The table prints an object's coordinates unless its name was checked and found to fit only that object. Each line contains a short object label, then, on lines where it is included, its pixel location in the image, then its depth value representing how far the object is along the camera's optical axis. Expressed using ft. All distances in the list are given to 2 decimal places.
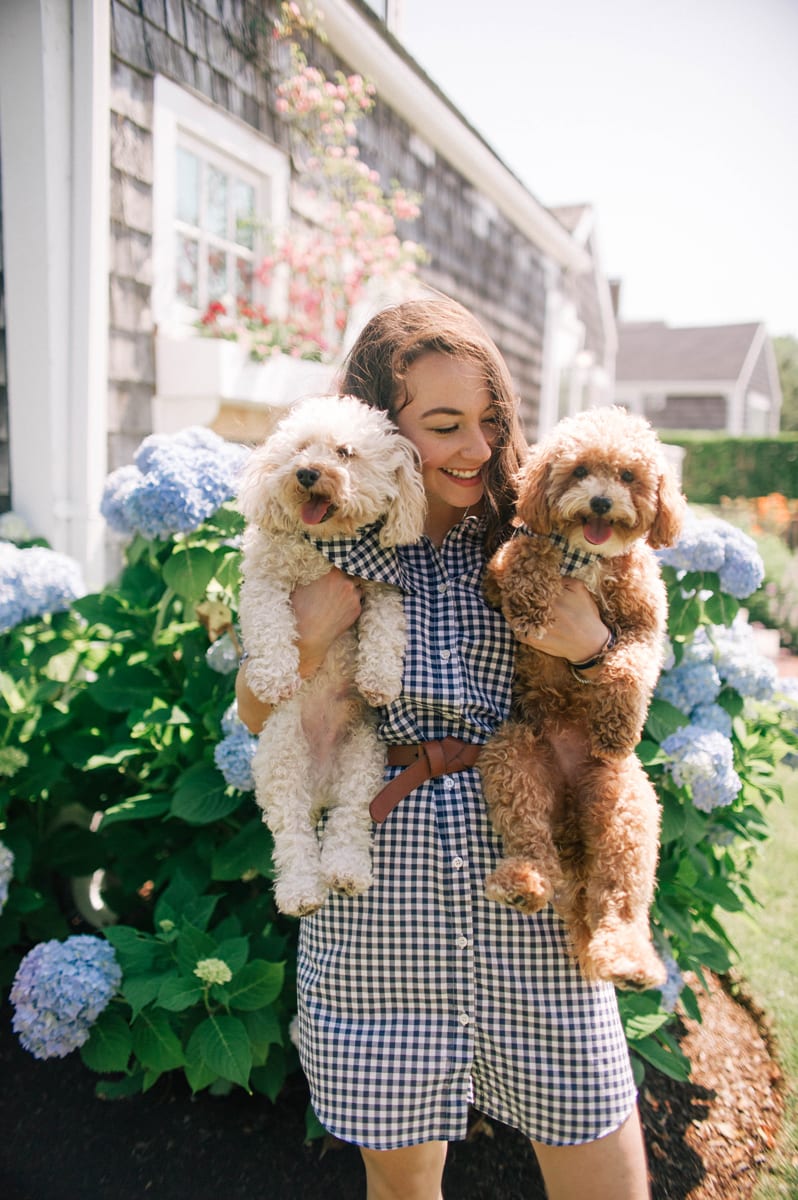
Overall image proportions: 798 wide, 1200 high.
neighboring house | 90.58
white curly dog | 5.00
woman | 4.57
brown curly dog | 4.79
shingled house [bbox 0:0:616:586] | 10.73
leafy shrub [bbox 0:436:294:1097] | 6.39
